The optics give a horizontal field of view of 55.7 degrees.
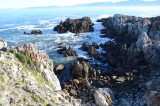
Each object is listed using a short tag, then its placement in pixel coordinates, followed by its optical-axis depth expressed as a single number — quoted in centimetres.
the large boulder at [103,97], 1584
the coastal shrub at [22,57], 1420
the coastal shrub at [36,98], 1155
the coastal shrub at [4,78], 1192
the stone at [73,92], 1745
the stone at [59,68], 2187
